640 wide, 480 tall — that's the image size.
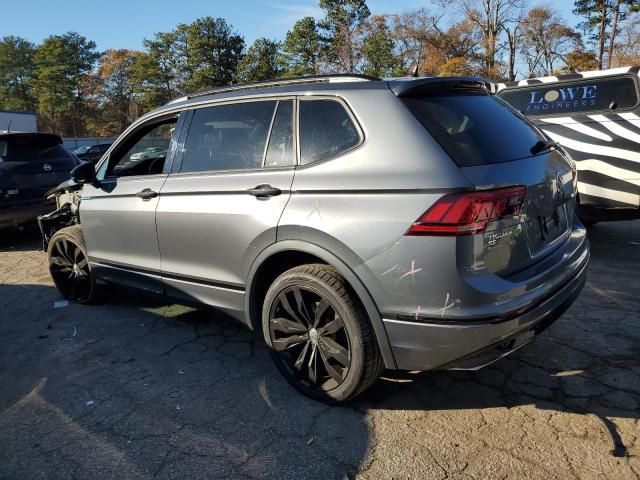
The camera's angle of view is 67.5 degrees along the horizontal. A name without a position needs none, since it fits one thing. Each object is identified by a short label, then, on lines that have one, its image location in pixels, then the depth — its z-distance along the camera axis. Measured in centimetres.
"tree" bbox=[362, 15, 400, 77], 4419
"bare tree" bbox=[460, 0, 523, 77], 4009
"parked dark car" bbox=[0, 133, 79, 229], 679
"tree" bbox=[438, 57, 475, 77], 3938
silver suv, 218
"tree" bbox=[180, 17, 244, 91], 6000
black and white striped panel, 504
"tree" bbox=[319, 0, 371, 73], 4597
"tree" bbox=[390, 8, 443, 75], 4250
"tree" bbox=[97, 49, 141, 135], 7244
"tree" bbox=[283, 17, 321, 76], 4797
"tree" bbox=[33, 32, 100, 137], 6881
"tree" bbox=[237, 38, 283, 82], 5462
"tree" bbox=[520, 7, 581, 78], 4053
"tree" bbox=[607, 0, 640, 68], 3962
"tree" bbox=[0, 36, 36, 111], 7544
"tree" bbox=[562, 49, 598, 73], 4072
